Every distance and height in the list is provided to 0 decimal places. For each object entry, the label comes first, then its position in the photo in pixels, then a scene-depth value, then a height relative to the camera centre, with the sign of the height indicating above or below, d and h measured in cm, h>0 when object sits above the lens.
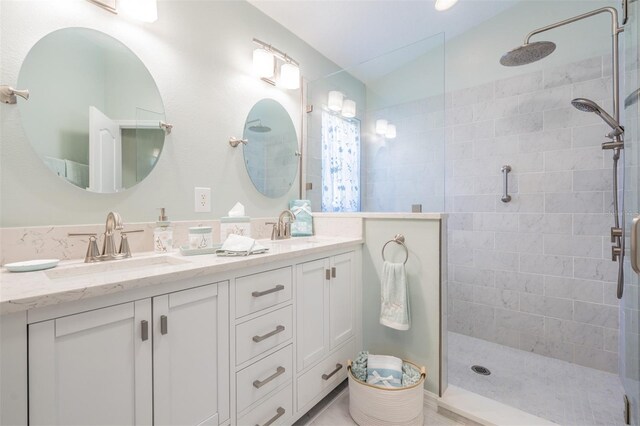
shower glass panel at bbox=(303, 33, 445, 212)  178 +58
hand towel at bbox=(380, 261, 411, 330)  157 -50
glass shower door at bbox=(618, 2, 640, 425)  109 +7
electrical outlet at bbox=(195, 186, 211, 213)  154 +7
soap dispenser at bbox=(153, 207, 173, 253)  129 -11
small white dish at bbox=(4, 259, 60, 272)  88 -17
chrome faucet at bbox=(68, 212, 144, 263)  109 -13
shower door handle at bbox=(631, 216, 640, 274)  82 -10
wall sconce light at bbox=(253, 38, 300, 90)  183 +103
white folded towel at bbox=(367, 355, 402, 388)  146 -86
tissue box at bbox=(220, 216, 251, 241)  145 -7
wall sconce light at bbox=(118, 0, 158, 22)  123 +92
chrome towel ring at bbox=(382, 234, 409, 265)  166 -18
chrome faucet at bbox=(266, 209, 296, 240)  187 -11
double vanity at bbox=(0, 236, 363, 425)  65 -40
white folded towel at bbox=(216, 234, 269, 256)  118 -15
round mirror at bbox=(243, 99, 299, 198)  185 +47
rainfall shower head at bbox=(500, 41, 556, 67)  167 +101
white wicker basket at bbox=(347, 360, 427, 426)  134 -96
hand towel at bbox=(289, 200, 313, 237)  203 -6
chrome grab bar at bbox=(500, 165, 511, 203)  230 +24
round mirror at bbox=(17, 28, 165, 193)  104 +44
